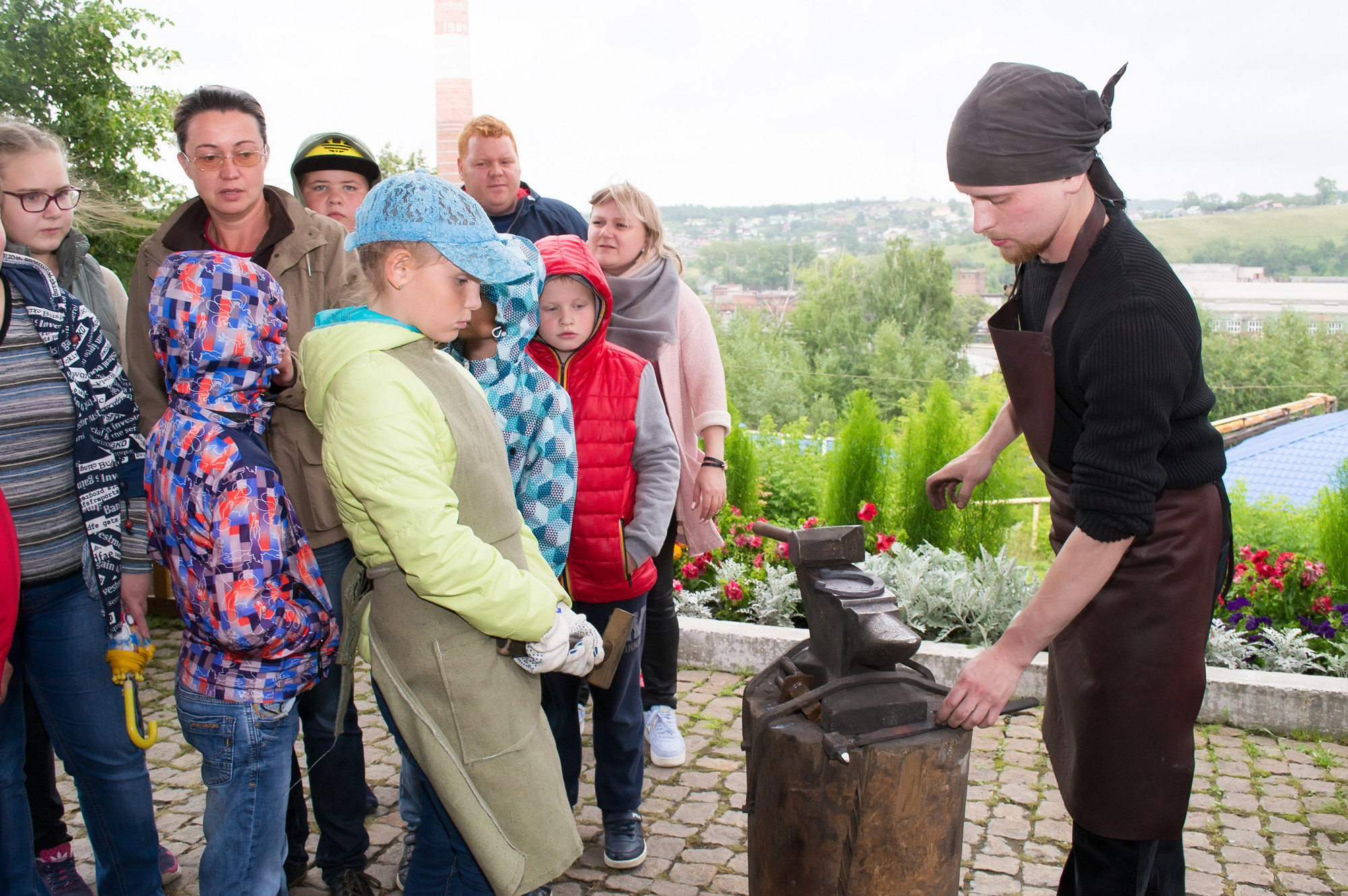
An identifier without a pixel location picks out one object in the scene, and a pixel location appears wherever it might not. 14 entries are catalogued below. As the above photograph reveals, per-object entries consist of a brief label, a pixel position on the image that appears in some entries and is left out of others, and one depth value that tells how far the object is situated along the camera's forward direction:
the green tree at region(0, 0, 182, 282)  10.85
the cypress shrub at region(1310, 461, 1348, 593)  4.80
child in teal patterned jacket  2.62
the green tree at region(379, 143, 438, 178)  27.13
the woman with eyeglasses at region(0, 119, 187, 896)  2.90
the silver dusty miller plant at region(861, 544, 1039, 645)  4.81
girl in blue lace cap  1.93
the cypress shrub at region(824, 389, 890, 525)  5.96
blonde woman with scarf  3.62
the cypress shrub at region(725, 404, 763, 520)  6.11
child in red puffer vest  2.96
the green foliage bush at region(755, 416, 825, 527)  6.76
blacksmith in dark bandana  1.91
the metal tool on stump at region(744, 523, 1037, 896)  2.05
